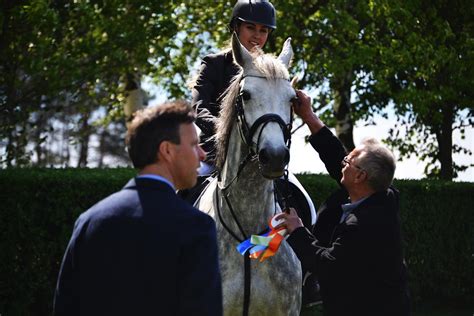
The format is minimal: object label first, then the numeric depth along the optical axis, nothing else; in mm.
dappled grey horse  5594
